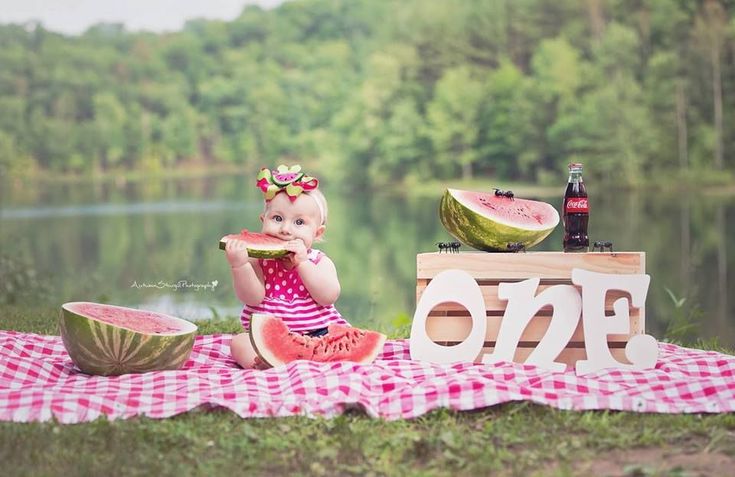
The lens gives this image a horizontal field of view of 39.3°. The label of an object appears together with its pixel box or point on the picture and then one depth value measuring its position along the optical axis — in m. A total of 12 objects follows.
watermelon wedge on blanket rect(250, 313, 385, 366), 4.17
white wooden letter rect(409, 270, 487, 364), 4.23
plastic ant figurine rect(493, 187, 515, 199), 4.64
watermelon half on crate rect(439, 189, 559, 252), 4.44
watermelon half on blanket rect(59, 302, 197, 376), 4.02
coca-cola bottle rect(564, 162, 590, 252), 4.47
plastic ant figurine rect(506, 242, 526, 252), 4.44
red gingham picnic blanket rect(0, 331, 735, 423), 3.52
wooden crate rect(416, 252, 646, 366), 4.27
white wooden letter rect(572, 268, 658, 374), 4.12
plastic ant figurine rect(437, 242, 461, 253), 4.41
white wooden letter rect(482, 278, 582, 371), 4.21
